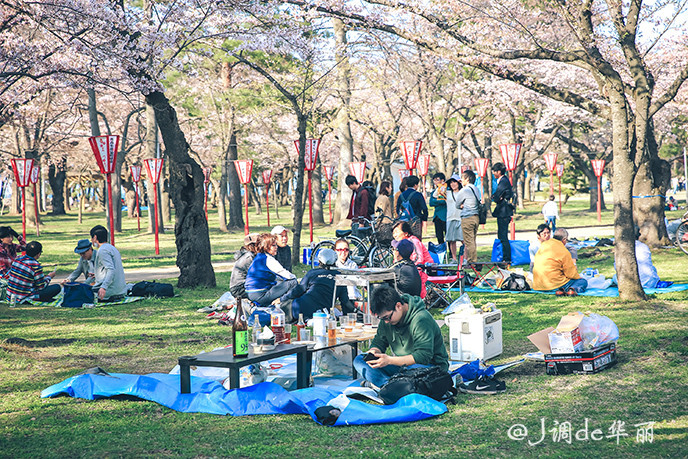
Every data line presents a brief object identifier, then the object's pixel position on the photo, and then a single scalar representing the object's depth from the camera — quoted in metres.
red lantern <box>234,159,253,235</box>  20.31
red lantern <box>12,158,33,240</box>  21.72
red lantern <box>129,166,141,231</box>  28.75
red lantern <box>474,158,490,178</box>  26.84
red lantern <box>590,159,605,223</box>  28.78
